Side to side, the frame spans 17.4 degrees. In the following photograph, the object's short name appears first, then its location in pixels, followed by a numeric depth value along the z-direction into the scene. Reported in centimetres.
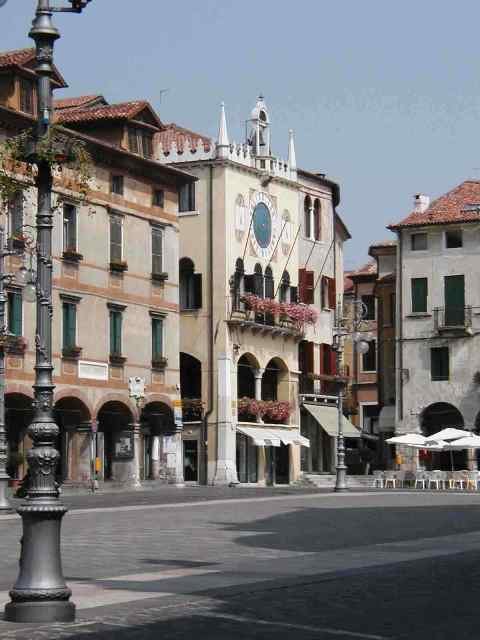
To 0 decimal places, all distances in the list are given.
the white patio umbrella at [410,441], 6581
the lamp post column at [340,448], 5338
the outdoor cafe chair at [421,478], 6384
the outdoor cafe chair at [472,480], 6303
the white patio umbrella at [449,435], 6519
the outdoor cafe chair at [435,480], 6350
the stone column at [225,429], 6519
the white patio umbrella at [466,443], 6338
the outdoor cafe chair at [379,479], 6525
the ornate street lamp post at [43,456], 1334
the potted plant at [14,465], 5050
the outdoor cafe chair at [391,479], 6506
